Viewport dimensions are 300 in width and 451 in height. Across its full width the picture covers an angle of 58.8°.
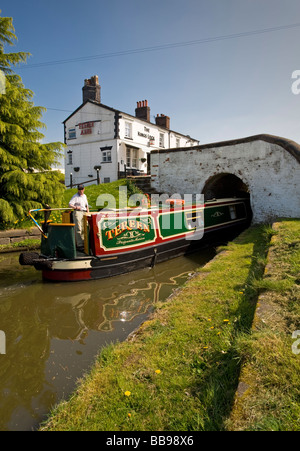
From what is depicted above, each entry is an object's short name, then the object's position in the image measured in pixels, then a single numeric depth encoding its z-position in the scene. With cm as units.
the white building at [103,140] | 2272
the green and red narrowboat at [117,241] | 609
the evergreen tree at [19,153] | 945
